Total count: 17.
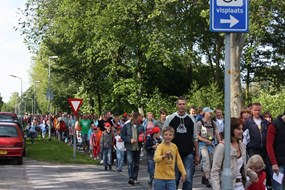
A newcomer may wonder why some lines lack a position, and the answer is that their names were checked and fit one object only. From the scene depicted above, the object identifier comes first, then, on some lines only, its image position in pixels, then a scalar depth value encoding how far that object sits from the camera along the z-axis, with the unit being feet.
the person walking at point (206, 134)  41.14
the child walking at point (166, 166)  27.73
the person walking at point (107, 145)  56.90
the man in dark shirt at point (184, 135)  30.91
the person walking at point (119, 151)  53.57
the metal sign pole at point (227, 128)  20.21
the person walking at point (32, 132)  101.24
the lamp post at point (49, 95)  121.41
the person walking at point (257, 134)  35.53
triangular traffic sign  68.80
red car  60.95
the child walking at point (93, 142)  70.28
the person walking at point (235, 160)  21.77
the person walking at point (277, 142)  27.63
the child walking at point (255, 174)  22.57
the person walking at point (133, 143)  45.24
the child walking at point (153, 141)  39.29
